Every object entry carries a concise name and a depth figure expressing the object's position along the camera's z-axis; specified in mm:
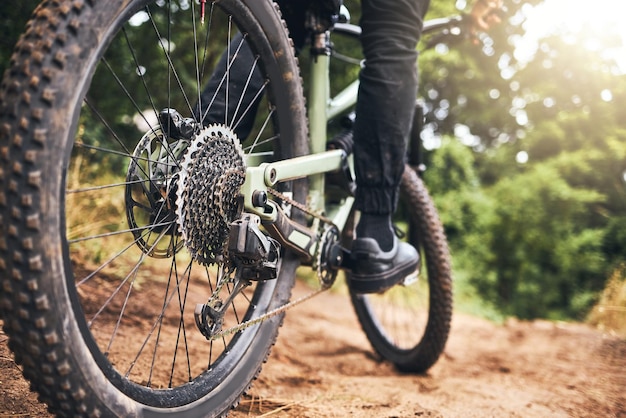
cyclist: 1516
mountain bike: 791
